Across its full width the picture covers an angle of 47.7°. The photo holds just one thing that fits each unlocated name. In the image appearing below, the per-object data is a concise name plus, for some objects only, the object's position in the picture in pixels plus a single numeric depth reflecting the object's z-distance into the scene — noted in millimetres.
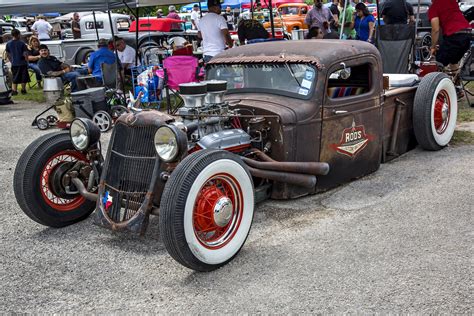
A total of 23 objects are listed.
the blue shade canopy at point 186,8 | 33281
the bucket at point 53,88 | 9632
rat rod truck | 3318
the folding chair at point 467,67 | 7941
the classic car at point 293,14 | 20536
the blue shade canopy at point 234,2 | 23430
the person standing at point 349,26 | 12523
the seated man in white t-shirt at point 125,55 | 11680
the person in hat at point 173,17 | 16875
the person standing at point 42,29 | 18875
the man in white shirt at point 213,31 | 8344
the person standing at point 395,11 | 9223
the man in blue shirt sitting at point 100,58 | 10438
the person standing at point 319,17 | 11695
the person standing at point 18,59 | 13102
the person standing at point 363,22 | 10750
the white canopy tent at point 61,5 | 10484
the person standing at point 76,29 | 18125
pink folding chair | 9156
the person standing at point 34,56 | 14266
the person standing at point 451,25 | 7781
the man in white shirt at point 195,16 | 21266
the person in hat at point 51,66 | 11016
